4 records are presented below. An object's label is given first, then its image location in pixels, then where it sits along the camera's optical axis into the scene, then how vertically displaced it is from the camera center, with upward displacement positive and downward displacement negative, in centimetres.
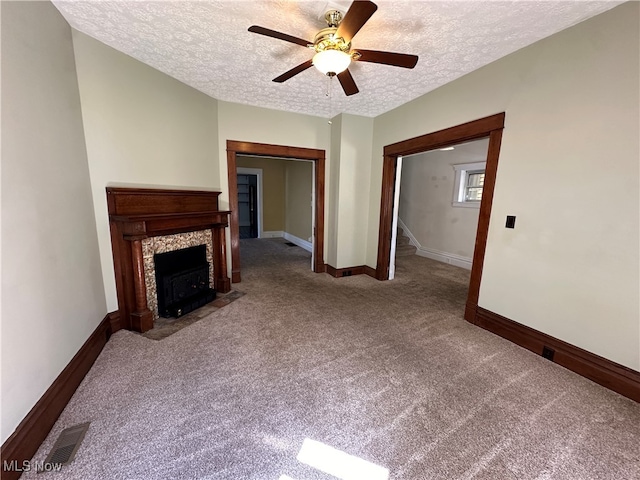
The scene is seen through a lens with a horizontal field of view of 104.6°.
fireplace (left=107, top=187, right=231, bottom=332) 226 -47
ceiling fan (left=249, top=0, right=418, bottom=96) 152 +98
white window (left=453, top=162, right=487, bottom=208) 482 +30
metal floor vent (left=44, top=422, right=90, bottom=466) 120 -129
